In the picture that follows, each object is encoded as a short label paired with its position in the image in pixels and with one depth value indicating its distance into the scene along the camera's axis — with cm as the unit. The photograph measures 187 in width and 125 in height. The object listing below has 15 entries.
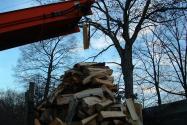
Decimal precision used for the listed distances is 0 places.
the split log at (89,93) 610
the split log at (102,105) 590
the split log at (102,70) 654
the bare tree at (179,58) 1907
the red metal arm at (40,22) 553
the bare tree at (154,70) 2113
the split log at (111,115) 579
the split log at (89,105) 589
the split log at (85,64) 673
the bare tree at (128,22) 1455
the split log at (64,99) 617
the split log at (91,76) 636
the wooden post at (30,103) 589
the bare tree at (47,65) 2327
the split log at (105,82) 640
